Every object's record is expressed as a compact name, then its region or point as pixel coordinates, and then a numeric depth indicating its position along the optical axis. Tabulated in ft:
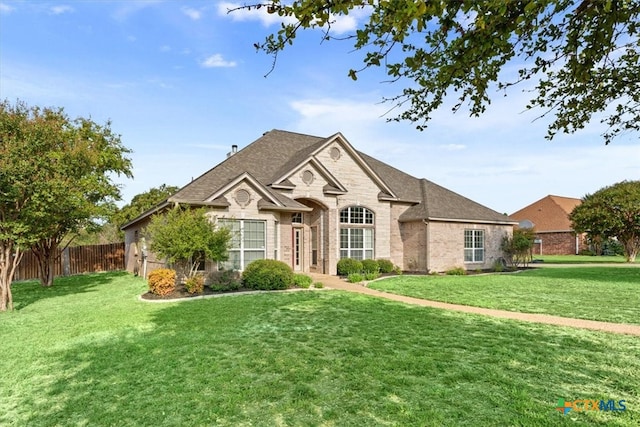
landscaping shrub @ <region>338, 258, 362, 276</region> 61.05
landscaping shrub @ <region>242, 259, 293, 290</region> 45.21
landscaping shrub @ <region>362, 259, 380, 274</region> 62.18
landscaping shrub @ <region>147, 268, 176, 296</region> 41.29
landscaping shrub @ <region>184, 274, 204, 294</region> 42.45
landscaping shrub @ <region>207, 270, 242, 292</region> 44.43
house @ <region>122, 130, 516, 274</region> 50.80
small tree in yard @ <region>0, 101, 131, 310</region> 35.14
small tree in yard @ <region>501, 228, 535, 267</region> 75.15
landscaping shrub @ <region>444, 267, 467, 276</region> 66.39
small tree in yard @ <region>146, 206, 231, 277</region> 42.32
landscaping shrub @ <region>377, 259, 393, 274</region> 65.41
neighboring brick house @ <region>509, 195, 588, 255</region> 138.31
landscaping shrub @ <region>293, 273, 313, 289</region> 47.88
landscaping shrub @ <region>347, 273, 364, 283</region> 54.70
